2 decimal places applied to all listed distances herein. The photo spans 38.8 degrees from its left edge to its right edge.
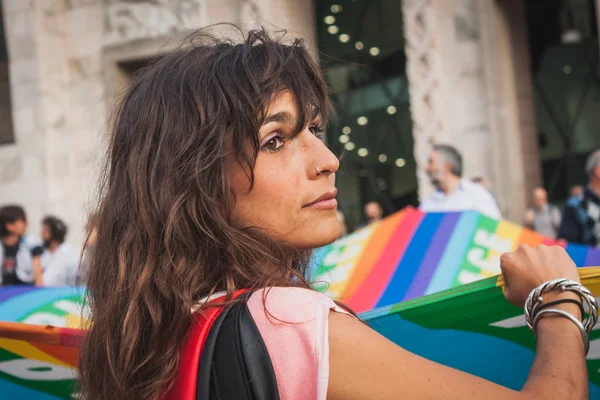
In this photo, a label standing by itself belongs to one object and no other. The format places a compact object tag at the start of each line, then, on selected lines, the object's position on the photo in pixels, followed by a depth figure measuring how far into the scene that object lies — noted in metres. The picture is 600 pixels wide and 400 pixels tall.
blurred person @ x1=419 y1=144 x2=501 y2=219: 7.30
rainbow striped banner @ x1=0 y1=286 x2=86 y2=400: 2.37
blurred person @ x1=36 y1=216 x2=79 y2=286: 7.94
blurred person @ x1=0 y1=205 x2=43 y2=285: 8.22
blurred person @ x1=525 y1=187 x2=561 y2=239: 11.22
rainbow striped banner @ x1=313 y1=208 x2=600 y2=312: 4.60
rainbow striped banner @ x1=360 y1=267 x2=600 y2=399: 2.00
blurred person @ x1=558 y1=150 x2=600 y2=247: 6.88
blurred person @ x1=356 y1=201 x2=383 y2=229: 14.24
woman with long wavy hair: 1.56
